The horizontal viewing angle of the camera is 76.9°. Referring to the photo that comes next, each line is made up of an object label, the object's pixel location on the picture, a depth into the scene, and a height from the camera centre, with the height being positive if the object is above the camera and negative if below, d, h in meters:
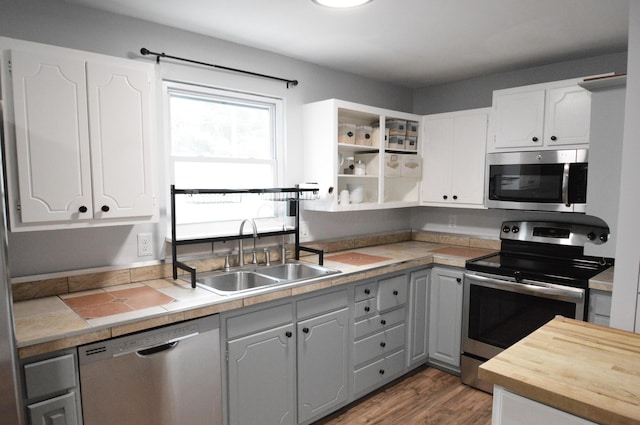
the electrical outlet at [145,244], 2.32 -0.36
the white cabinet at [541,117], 2.74 +0.49
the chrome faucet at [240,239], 2.60 -0.35
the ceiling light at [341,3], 1.94 +0.88
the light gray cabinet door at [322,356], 2.37 -1.06
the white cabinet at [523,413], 1.11 -0.66
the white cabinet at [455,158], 3.30 +0.22
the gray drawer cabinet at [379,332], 2.72 -1.06
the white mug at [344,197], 3.02 -0.10
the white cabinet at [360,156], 2.92 +0.23
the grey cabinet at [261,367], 2.05 -0.98
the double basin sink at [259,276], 2.45 -0.60
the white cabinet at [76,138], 1.67 +0.20
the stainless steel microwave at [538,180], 2.74 +0.03
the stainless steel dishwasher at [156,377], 1.63 -0.85
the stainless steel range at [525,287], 2.54 -0.67
